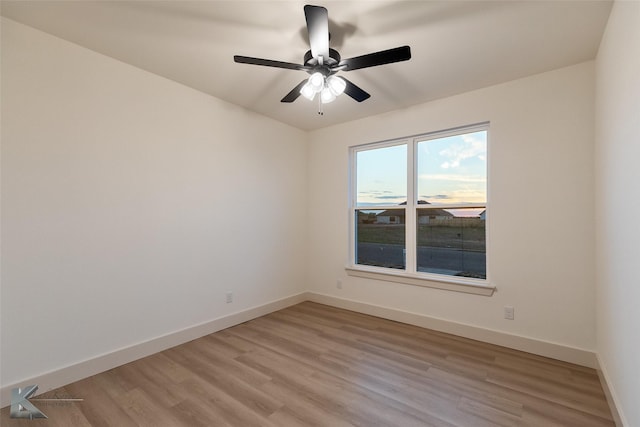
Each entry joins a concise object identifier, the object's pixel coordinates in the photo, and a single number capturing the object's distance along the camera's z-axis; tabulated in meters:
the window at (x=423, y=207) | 3.09
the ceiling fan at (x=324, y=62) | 1.66
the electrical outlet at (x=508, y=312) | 2.76
